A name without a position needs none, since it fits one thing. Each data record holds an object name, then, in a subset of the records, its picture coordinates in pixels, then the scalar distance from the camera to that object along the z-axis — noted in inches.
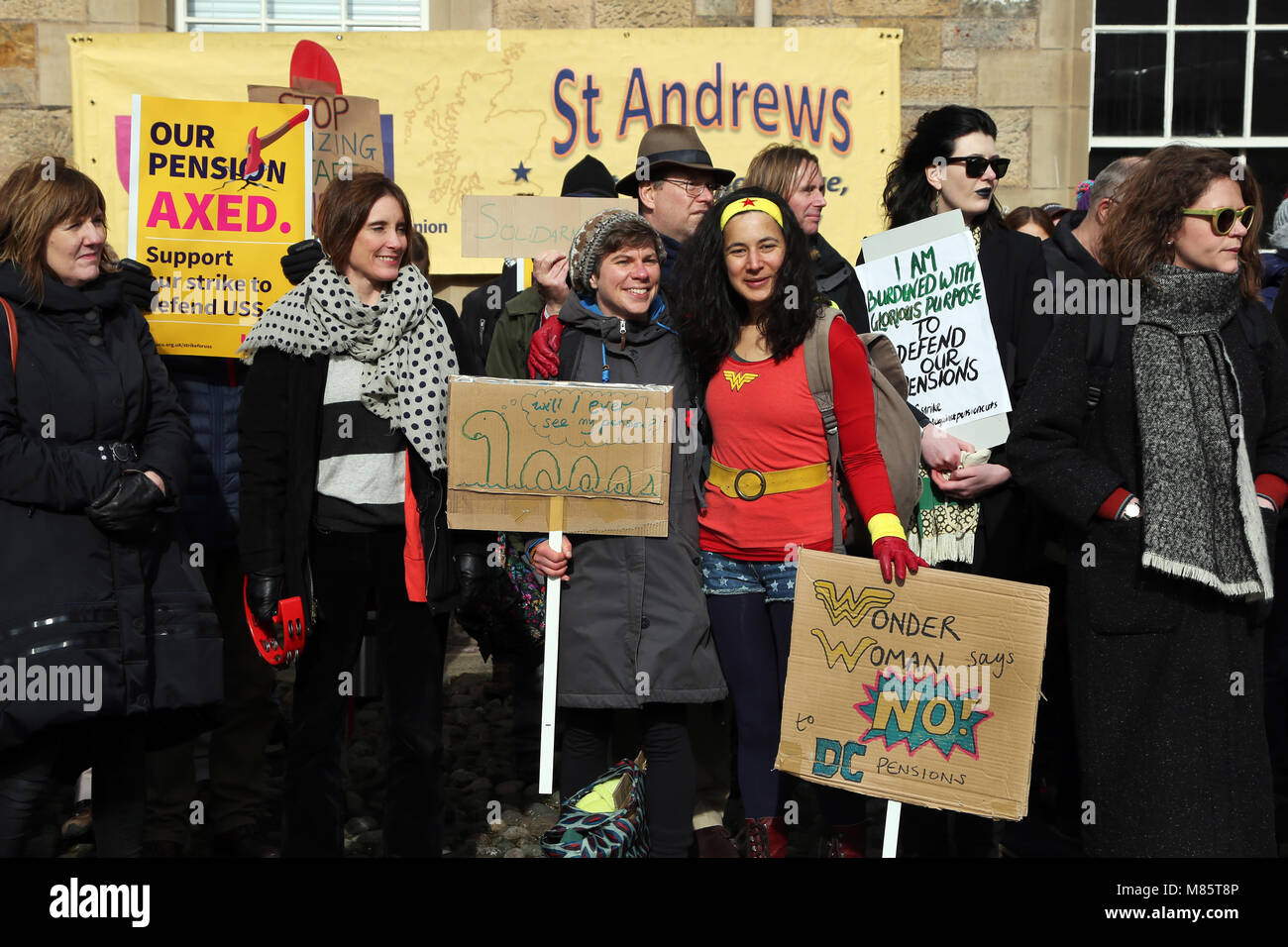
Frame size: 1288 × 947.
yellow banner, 284.4
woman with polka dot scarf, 152.1
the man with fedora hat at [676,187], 188.4
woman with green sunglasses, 136.3
